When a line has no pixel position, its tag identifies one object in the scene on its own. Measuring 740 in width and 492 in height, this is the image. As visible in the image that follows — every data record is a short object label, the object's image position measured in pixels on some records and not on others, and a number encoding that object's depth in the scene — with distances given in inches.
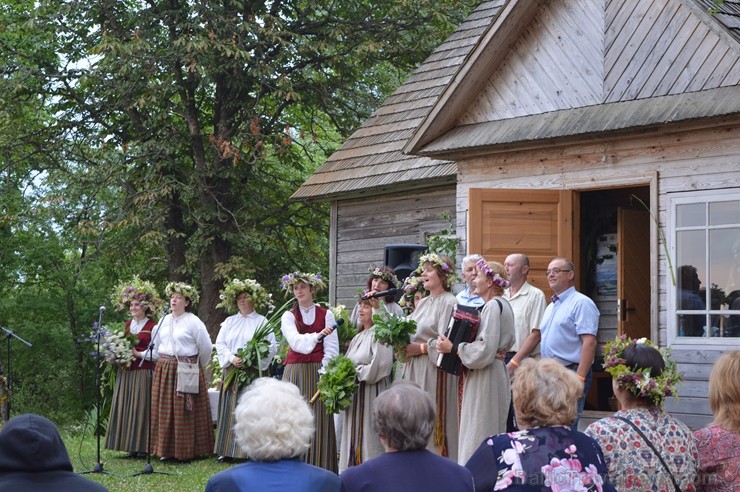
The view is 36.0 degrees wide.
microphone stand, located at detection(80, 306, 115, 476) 467.9
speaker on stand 495.8
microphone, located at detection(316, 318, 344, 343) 454.1
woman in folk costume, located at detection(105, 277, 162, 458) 530.0
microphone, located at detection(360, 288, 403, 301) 408.2
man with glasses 357.1
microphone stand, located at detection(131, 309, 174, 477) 470.0
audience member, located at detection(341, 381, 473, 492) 175.8
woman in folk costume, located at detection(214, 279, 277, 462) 506.3
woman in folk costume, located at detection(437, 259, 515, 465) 339.9
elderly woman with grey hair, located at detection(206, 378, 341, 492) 170.9
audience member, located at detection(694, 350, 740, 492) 208.8
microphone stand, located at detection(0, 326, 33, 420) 406.0
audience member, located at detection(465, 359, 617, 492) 181.6
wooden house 414.0
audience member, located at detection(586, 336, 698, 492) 203.9
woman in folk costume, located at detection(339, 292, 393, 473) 386.3
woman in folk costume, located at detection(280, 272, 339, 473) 451.8
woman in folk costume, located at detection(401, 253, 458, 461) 362.0
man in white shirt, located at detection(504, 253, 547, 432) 387.5
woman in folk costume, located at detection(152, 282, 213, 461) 519.5
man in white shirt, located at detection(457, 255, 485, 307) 359.3
